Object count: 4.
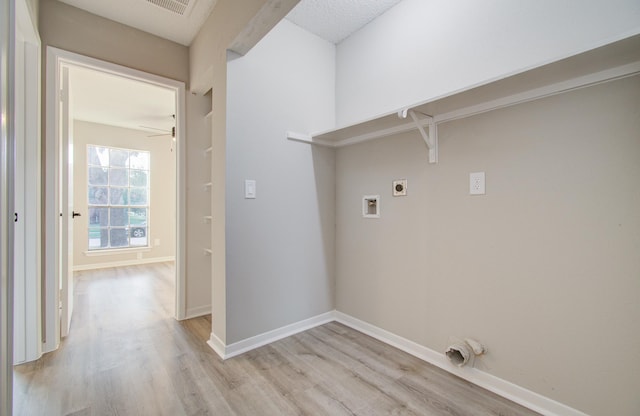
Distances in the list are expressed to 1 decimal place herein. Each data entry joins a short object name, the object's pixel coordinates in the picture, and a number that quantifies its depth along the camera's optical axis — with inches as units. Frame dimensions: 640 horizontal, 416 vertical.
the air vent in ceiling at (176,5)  82.0
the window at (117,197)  196.7
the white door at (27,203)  73.4
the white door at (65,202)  86.1
